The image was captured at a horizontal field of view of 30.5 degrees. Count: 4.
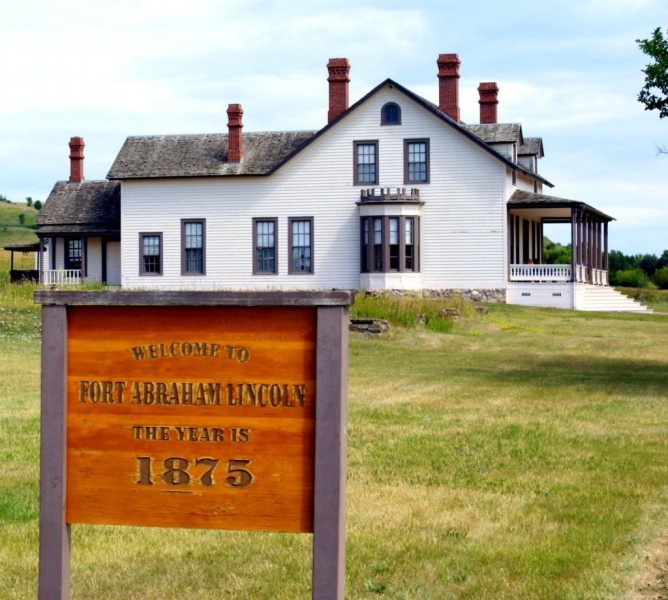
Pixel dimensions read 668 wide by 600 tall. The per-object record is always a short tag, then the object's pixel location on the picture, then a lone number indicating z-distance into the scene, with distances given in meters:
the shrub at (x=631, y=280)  68.56
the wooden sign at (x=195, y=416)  5.80
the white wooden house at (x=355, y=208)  46.34
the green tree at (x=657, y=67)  18.72
